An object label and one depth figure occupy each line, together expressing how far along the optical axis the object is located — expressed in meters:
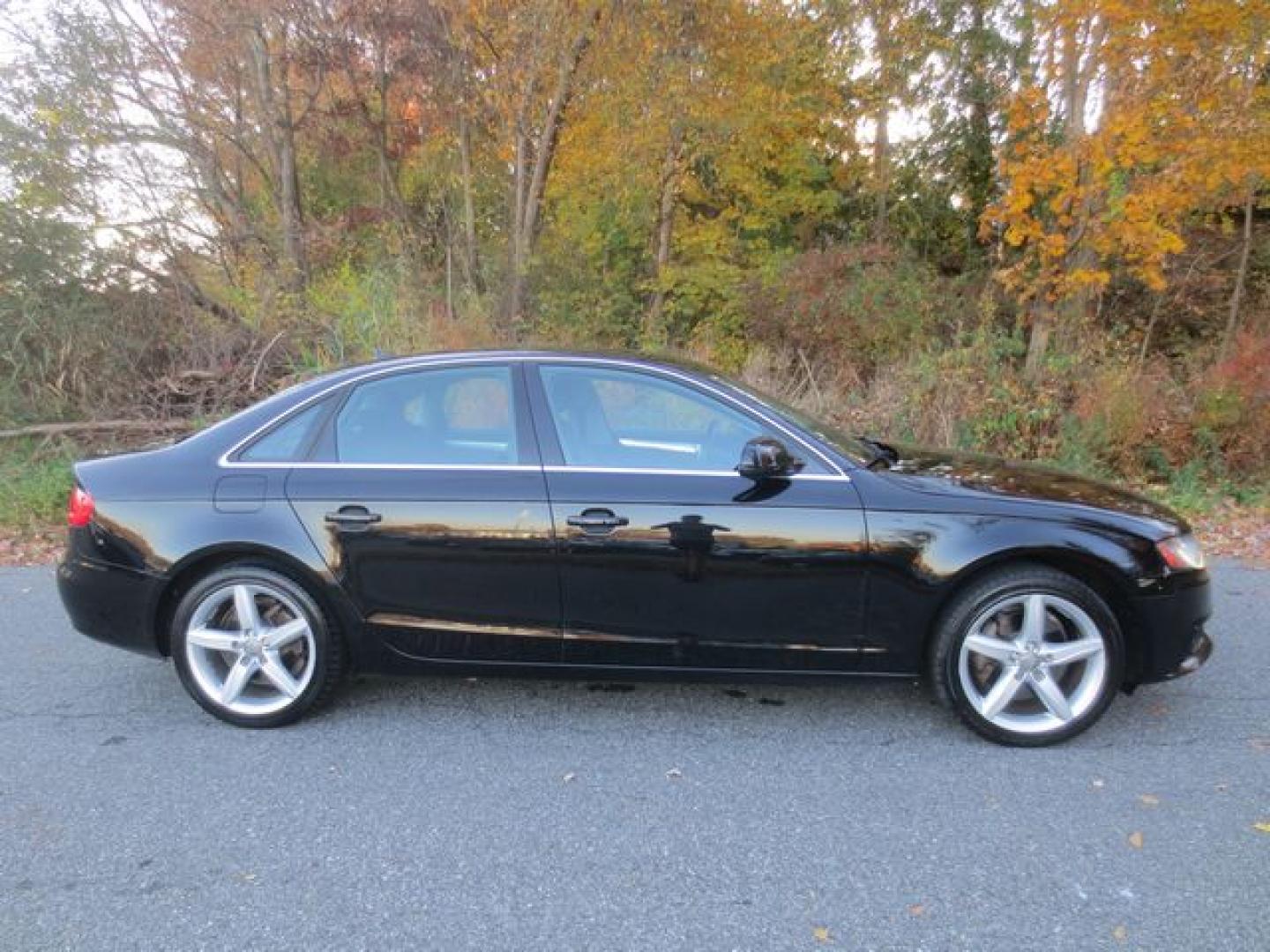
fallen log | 7.93
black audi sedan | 3.12
